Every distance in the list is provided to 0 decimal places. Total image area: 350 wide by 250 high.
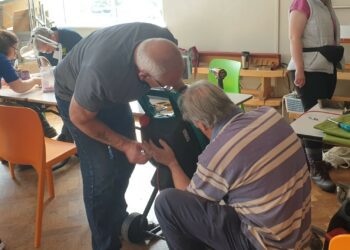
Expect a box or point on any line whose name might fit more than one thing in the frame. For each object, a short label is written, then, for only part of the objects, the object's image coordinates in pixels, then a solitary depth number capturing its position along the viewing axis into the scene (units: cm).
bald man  145
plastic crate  323
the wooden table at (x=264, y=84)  354
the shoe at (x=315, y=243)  179
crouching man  123
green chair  293
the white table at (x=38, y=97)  227
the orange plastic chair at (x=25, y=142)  199
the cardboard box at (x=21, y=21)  420
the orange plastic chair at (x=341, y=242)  77
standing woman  238
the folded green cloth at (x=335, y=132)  158
